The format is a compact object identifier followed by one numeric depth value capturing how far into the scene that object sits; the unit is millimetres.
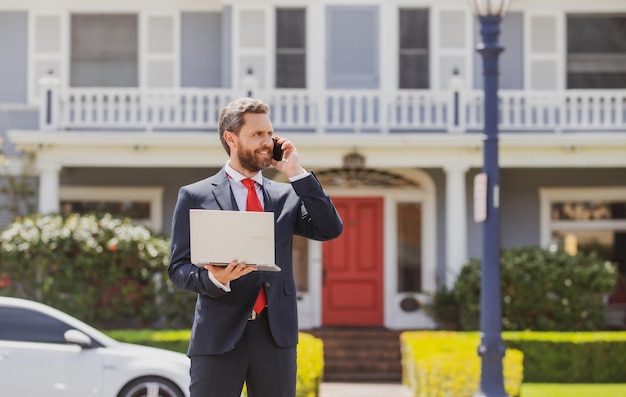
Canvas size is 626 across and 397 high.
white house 17766
